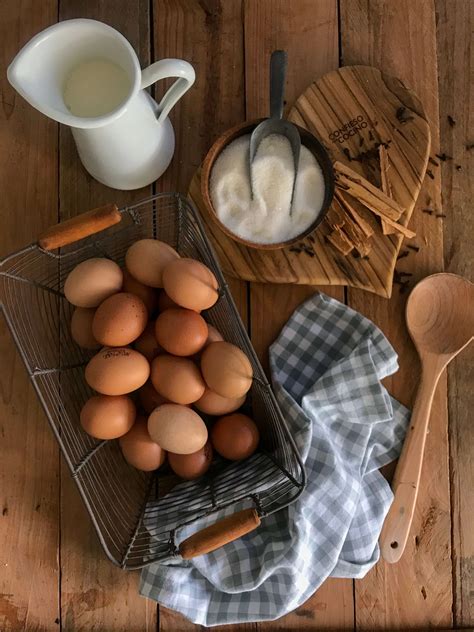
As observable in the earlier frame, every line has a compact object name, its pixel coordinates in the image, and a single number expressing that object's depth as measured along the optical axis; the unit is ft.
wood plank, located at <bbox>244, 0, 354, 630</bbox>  2.44
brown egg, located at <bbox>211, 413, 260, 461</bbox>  2.18
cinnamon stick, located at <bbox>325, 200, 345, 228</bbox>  2.37
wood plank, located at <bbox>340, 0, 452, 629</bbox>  2.38
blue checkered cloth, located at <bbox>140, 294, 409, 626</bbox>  2.23
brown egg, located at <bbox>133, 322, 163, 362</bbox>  2.16
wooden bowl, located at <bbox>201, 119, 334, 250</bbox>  2.22
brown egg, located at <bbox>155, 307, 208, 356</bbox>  2.03
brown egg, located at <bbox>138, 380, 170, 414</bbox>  2.15
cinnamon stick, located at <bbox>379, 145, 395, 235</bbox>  2.38
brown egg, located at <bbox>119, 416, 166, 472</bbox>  2.12
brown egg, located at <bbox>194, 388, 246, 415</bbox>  2.11
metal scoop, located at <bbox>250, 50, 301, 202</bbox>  2.20
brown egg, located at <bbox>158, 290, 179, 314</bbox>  2.17
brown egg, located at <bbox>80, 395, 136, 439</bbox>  2.04
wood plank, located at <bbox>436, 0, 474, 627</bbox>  2.40
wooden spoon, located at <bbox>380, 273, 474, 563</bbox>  2.35
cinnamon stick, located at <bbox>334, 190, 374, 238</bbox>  2.35
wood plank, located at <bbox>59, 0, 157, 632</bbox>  2.36
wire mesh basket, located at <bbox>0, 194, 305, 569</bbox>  2.12
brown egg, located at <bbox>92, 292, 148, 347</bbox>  2.01
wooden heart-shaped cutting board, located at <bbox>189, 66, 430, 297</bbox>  2.39
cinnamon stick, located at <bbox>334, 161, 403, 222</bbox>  2.36
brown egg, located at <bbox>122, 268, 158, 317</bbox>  2.18
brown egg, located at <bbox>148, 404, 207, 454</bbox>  2.02
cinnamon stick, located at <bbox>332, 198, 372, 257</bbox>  2.36
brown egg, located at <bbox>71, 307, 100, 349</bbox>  2.18
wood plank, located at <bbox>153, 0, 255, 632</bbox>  2.47
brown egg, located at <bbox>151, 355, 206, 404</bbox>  2.03
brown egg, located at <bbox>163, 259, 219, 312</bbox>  2.00
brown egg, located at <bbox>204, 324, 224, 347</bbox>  2.14
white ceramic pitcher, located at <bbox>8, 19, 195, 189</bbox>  1.91
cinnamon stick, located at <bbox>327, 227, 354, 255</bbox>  2.36
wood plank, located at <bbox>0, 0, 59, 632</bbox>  2.36
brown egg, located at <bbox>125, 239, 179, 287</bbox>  2.11
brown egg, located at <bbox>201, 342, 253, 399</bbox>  2.02
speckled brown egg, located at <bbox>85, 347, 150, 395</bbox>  2.00
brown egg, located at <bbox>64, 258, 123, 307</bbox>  2.06
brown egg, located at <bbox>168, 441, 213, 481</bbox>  2.15
